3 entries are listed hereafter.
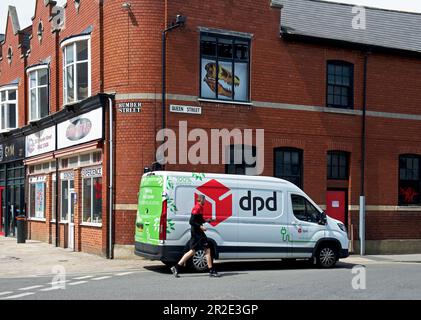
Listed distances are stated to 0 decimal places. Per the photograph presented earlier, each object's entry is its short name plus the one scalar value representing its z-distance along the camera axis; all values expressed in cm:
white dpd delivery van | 1426
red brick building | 1833
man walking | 1364
